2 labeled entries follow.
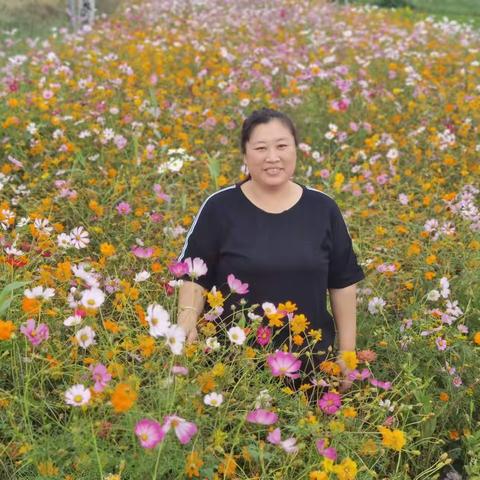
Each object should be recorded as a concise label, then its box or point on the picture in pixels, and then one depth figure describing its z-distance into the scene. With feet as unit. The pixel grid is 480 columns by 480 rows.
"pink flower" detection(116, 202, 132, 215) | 10.78
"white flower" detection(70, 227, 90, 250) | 8.73
